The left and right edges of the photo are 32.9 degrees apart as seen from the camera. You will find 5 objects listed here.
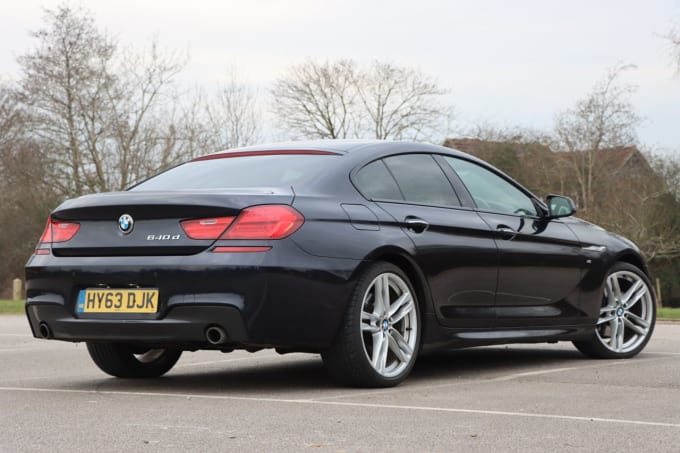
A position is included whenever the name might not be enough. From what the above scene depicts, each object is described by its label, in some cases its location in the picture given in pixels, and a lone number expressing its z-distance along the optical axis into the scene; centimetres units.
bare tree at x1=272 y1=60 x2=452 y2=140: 4788
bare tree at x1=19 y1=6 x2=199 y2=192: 3653
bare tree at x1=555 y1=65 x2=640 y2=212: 4453
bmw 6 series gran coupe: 607
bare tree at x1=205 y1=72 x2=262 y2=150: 4150
